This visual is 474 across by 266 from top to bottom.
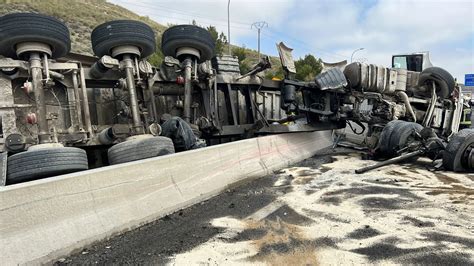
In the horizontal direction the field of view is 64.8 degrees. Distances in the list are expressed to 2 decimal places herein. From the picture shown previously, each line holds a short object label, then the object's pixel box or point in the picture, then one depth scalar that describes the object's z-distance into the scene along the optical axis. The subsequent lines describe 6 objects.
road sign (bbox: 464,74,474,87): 32.19
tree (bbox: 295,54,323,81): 36.62
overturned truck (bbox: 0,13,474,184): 4.80
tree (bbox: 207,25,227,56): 36.74
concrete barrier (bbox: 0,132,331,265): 2.64
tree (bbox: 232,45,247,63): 41.41
